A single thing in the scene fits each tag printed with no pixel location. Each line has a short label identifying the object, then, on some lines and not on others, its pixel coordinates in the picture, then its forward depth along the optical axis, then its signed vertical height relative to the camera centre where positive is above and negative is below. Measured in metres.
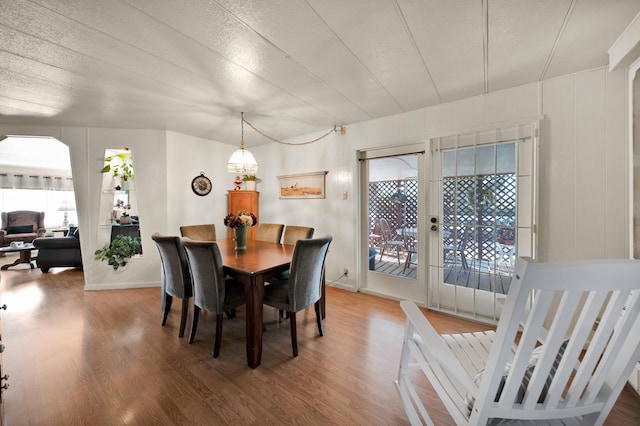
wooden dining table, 1.85 -0.51
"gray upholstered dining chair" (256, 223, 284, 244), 3.36 -0.28
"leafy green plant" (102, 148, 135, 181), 3.70 +0.72
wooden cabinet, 4.39 +0.20
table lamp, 6.79 +0.12
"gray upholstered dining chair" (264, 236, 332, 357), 1.95 -0.59
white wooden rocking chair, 0.74 -0.49
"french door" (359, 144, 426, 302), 3.01 -0.13
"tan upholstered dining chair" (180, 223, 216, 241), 3.16 -0.26
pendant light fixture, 2.79 +0.56
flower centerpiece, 2.71 -0.15
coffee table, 4.68 -0.80
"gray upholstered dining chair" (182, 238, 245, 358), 1.92 -0.57
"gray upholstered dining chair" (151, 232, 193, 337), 2.21 -0.53
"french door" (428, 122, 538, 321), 2.36 -0.03
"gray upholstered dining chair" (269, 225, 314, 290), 2.94 -0.27
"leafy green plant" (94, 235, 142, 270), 3.64 -0.58
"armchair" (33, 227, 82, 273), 4.40 -0.72
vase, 2.72 -0.26
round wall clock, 4.16 +0.47
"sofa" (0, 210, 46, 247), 5.84 -0.35
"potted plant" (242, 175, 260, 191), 4.36 +0.56
